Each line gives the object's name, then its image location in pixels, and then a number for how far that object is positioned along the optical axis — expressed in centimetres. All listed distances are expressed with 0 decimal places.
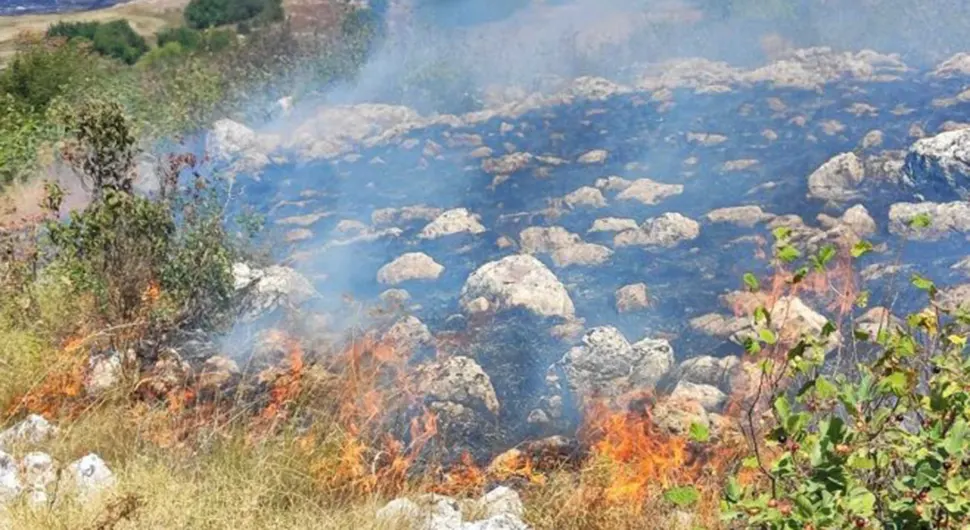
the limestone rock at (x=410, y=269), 935
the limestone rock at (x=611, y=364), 664
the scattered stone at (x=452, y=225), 1046
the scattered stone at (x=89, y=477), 340
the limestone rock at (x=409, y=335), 744
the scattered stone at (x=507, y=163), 1268
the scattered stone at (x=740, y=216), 988
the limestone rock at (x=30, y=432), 399
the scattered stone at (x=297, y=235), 1073
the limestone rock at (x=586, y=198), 1105
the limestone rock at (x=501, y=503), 391
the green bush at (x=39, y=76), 1234
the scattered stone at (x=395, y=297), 864
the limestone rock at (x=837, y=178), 1026
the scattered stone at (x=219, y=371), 575
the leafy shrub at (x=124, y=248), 572
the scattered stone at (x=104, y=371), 473
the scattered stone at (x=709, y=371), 643
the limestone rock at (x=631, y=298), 821
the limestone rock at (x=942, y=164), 921
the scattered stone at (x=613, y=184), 1148
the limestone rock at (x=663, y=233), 961
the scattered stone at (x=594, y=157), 1280
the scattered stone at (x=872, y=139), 1165
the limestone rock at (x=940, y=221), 859
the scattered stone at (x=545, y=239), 978
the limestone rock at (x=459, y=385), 642
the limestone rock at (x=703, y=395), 605
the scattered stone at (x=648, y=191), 1104
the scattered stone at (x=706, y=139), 1297
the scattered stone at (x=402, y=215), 1113
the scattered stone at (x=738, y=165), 1178
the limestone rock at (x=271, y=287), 758
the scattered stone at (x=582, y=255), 934
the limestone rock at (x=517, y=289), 812
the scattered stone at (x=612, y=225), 1005
